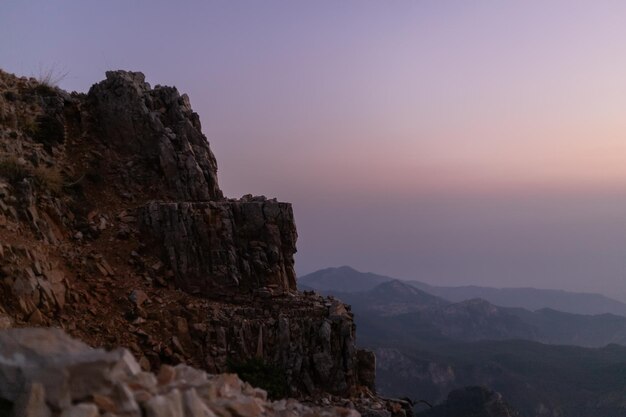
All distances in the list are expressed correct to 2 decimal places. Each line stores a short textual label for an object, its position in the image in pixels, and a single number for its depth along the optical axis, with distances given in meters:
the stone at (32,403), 5.14
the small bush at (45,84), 18.70
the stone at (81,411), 5.12
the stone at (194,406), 5.96
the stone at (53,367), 5.42
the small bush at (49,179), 15.24
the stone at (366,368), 15.41
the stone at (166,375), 6.77
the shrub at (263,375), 13.59
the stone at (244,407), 6.76
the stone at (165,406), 5.63
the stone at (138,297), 14.10
